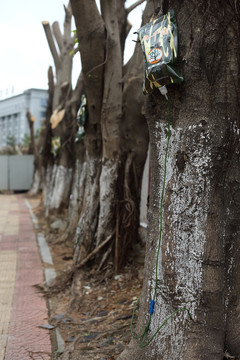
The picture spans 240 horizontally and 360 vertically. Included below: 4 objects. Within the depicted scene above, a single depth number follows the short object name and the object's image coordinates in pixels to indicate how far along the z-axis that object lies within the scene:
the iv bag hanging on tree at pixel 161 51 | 3.08
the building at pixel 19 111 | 42.03
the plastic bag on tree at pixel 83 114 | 7.17
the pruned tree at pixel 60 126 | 12.27
